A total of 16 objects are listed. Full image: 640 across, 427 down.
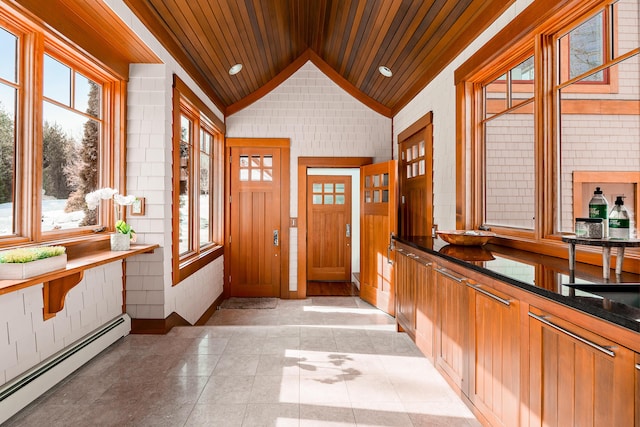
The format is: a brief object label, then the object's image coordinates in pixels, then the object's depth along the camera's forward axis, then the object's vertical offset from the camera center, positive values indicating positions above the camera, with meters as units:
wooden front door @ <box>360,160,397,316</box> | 4.90 -0.25
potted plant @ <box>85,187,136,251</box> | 3.00 -0.13
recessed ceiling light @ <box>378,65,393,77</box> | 4.60 +1.81
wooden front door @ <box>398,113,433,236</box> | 4.27 +0.43
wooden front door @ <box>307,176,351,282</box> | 7.07 -0.27
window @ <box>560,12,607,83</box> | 2.08 +0.98
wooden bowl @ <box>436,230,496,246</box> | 2.71 -0.18
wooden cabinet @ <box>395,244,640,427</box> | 1.12 -0.58
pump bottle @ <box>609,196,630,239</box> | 1.59 -0.04
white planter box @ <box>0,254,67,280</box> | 1.85 -0.28
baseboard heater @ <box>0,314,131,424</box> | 2.08 -1.02
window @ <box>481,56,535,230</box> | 3.32 +0.47
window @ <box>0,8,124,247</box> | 2.23 +0.57
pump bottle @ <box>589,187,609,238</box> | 1.72 +0.02
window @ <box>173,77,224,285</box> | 3.77 +0.40
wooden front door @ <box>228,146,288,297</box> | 5.71 -0.16
